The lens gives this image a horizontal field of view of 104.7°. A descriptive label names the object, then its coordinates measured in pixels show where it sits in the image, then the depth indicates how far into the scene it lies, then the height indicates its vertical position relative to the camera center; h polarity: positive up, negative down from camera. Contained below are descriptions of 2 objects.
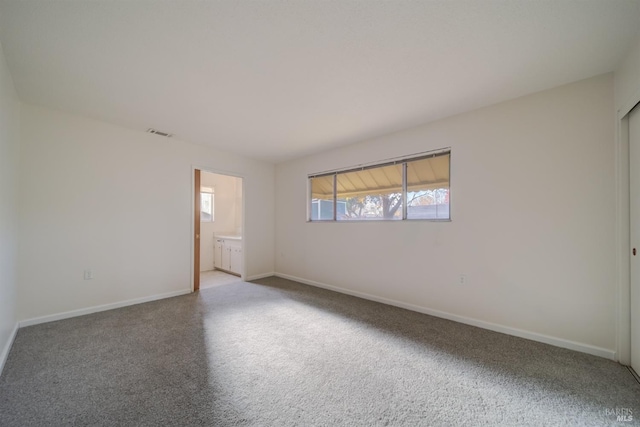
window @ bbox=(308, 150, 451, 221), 3.22 +0.35
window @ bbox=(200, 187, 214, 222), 6.05 +0.25
